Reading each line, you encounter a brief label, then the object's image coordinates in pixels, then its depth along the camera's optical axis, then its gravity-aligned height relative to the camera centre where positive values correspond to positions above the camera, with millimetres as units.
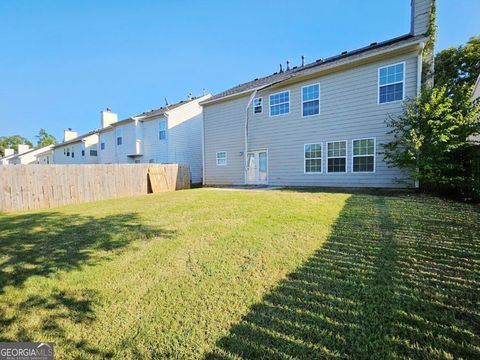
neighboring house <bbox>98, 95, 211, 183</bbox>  19438 +2580
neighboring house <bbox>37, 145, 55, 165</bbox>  34938 +1940
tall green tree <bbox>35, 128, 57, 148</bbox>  66625 +9060
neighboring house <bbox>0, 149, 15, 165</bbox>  45006 +3637
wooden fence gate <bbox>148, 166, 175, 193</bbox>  14164 -750
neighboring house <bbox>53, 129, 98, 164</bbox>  27250 +2164
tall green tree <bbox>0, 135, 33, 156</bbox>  69438 +8441
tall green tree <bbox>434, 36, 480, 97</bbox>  16750 +7111
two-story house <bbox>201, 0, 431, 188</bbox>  9836 +2326
